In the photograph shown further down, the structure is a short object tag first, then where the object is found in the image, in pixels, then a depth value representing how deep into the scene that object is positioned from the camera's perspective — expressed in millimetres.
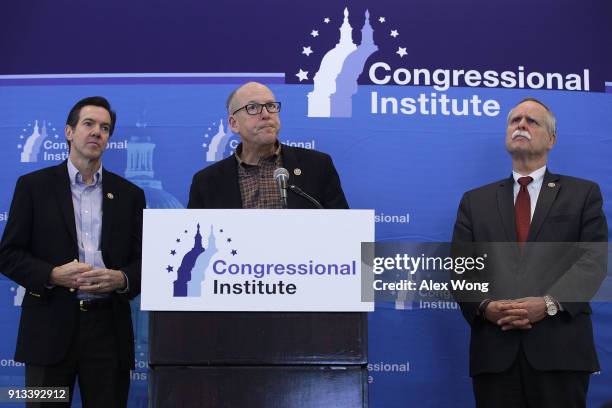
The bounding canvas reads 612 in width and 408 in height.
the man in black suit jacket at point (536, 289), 3225
